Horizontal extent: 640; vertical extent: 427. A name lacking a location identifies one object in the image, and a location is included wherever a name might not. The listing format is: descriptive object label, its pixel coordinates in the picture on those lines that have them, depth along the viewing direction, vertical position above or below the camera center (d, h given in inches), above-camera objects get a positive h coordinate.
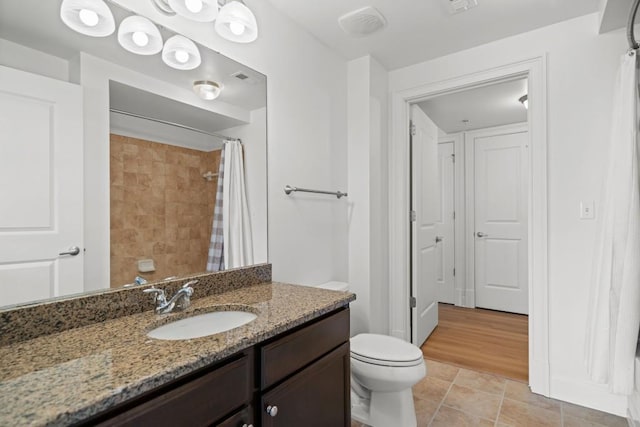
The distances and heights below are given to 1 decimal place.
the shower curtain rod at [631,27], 55.4 +31.8
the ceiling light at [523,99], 115.1 +39.5
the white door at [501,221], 147.1 -3.8
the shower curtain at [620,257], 55.1 -7.8
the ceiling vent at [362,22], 73.8 +44.1
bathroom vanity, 24.2 -13.2
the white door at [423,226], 106.0 -4.2
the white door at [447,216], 161.9 -1.4
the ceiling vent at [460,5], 70.6 +44.6
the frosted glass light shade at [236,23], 57.0 +33.4
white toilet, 63.3 -31.5
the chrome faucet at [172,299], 45.1 -11.7
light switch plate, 75.5 +0.5
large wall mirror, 37.2 +7.5
